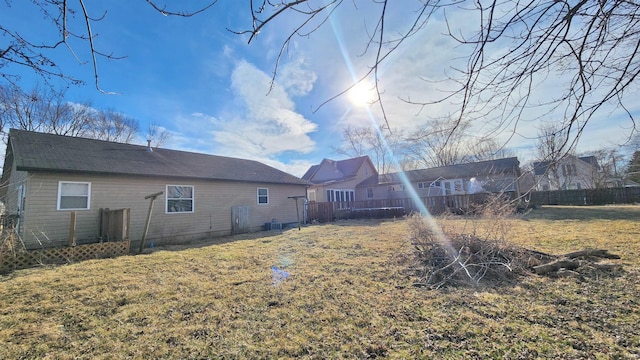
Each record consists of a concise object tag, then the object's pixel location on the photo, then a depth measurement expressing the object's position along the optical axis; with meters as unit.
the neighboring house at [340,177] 22.06
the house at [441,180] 21.38
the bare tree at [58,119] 14.43
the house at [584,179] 23.25
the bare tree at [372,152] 31.03
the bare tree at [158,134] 25.73
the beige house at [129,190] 7.91
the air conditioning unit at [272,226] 13.83
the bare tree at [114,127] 21.73
